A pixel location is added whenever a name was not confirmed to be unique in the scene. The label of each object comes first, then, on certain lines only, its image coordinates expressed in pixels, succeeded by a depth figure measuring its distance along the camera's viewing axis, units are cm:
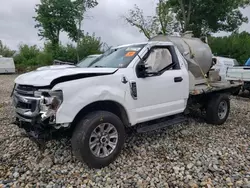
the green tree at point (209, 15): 2011
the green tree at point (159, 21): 2397
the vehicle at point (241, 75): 854
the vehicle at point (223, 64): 1046
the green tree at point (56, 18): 2356
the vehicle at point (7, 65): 2097
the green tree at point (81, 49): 2316
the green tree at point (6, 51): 3254
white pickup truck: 302
